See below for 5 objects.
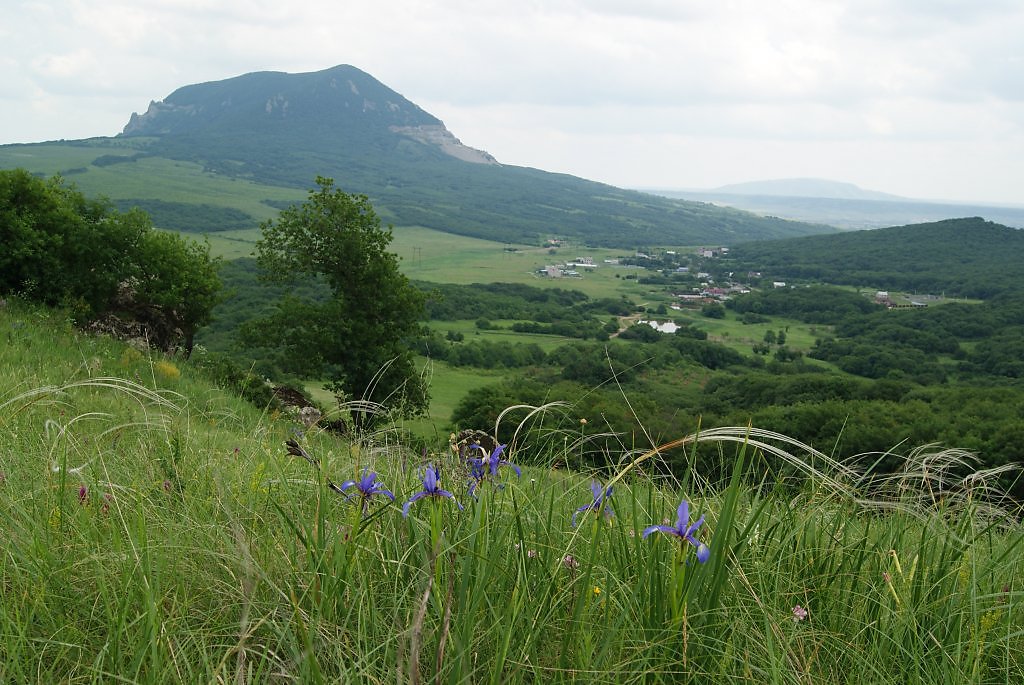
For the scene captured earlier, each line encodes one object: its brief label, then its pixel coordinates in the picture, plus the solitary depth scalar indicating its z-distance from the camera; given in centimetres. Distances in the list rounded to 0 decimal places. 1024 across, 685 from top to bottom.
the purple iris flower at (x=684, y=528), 198
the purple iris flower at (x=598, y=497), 241
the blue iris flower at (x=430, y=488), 234
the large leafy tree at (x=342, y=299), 2550
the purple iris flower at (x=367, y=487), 239
